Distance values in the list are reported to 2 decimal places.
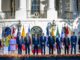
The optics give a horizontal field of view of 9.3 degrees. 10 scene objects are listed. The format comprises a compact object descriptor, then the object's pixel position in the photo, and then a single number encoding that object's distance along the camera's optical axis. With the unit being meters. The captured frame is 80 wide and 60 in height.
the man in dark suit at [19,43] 44.28
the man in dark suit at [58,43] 44.31
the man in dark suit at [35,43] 44.47
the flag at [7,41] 46.12
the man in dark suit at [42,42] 44.54
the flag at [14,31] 52.84
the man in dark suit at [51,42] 44.27
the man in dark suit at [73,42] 44.69
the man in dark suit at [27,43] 44.40
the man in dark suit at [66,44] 44.22
